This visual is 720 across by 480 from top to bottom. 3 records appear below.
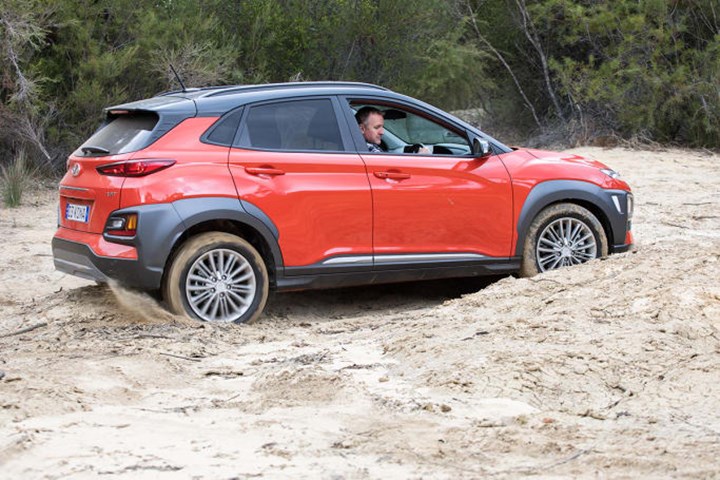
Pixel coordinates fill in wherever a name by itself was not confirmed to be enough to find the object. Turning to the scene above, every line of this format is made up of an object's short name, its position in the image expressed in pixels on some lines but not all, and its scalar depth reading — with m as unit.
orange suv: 13.48
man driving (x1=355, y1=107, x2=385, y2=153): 15.33
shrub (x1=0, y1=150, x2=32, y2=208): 24.37
